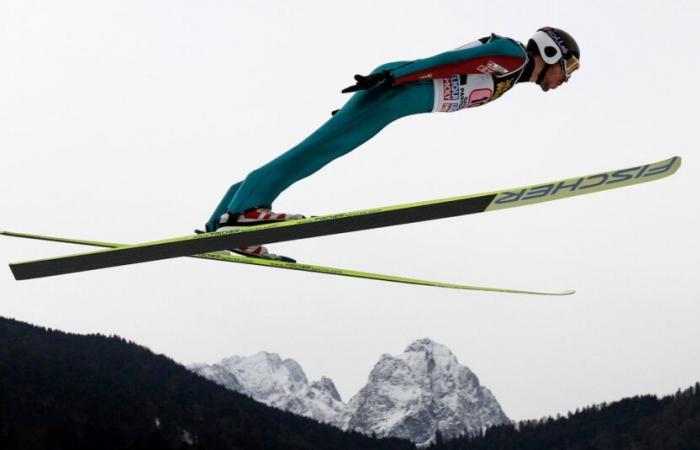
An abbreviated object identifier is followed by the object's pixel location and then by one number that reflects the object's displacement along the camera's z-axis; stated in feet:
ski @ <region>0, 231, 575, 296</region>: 25.04
